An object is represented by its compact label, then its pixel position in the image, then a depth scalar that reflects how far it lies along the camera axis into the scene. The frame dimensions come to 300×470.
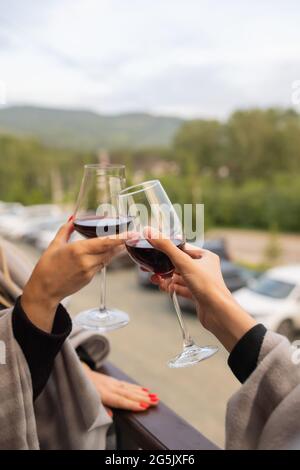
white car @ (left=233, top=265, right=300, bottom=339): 6.89
